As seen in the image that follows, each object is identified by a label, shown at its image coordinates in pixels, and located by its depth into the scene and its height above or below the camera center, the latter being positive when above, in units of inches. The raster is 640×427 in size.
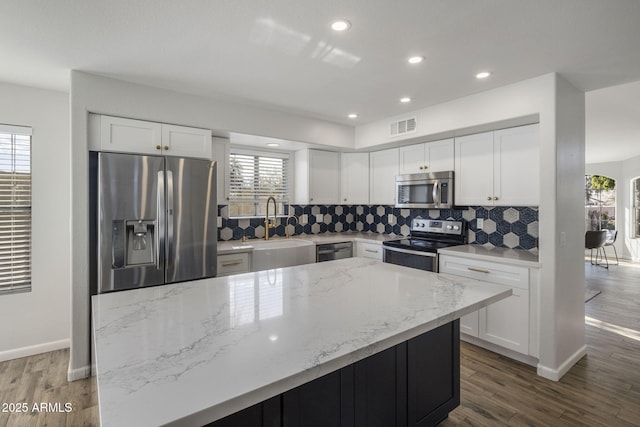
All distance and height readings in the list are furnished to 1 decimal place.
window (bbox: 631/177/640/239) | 297.0 +6.1
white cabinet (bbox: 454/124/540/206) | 115.7 +17.0
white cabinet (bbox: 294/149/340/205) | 169.6 +18.5
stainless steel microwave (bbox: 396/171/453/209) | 141.6 +9.9
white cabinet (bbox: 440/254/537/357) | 108.4 -35.1
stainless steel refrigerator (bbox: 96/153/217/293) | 103.3 -3.1
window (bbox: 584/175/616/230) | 330.3 +9.7
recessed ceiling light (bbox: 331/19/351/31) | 72.4 +42.3
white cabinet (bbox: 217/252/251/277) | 131.5 -21.6
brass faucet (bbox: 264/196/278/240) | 164.5 -5.9
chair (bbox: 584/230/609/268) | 256.7 -21.3
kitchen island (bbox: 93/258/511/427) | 32.1 -17.4
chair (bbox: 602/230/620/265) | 299.4 -23.2
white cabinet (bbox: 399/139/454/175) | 142.3 +25.2
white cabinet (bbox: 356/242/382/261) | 159.7 -19.4
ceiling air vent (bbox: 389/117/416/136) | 142.7 +38.3
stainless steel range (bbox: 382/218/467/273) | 135.9 -14.2
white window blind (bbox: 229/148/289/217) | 159.9 +15.5
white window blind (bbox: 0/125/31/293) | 116.6 +0.7
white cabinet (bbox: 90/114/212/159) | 104.3 +25.3
